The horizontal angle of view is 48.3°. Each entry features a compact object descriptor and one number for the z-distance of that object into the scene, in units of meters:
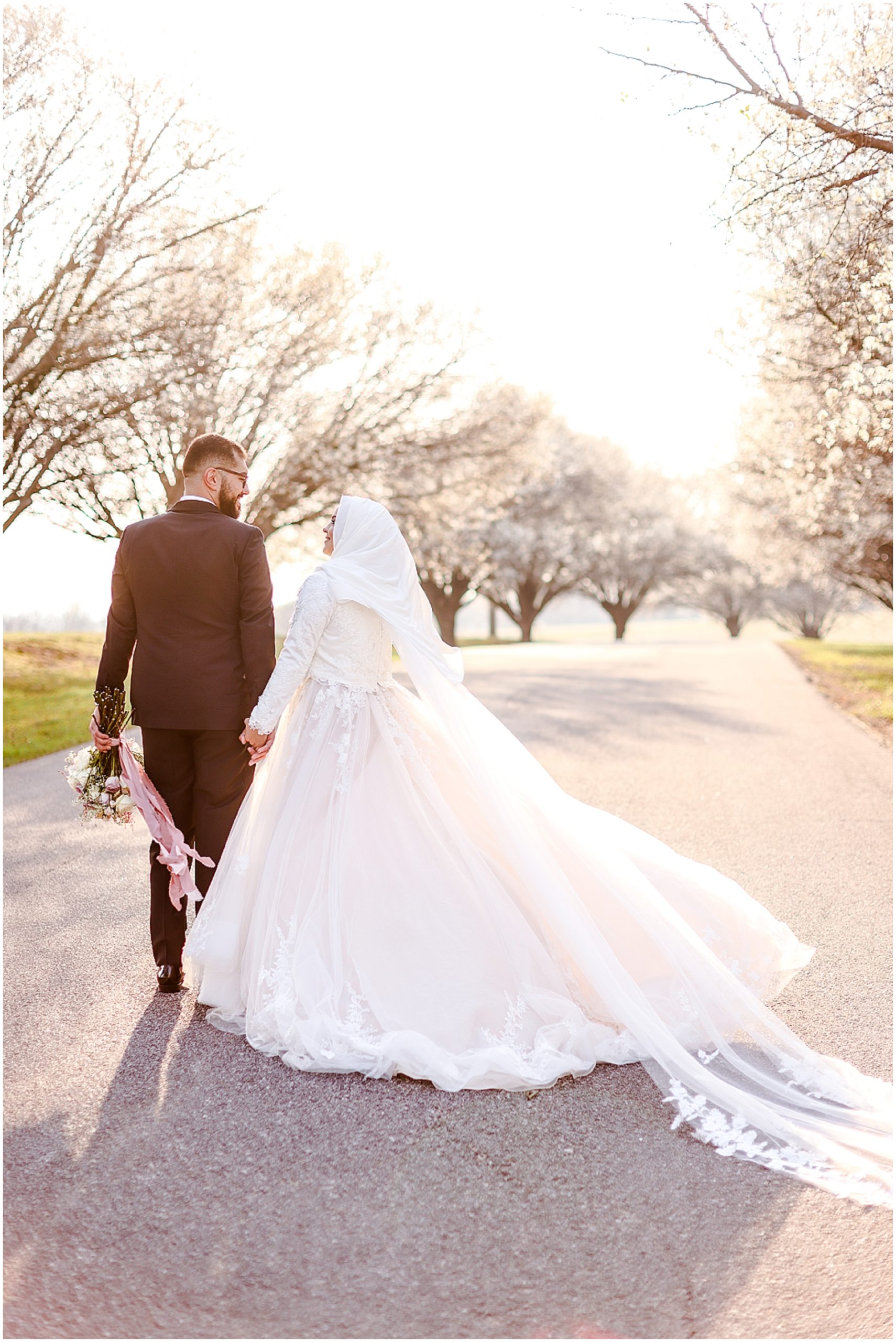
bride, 3.58
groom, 4.53
